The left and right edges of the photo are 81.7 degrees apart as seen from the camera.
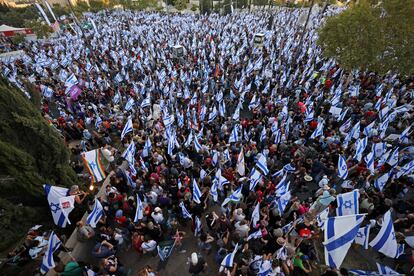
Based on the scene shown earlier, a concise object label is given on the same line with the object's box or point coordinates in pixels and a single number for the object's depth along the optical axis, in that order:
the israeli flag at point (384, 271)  5.23
